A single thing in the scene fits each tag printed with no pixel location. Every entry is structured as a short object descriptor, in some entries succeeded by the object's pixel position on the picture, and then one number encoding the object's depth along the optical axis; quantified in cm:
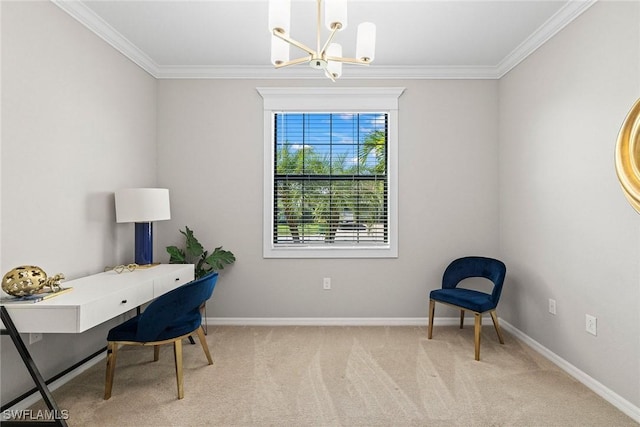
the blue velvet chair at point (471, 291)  302
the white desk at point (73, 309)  191
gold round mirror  204
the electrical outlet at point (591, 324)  245
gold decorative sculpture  198
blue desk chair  226
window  388
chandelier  178
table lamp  292
